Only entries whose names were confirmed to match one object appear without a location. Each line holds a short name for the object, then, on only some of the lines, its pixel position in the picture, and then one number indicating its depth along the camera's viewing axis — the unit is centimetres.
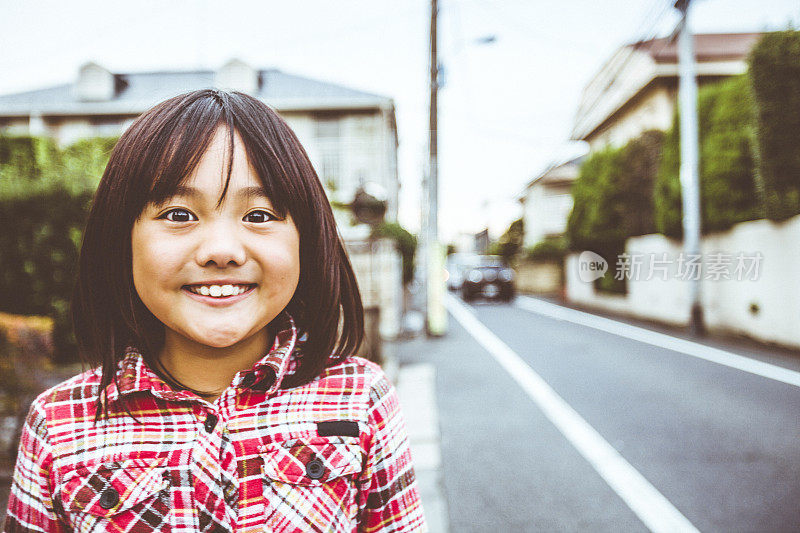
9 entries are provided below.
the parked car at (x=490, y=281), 1925
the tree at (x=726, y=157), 827
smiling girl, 86
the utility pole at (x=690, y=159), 944
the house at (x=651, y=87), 1577
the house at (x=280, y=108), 1775
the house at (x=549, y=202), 2355
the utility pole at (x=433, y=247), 1088
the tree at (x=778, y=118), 411
